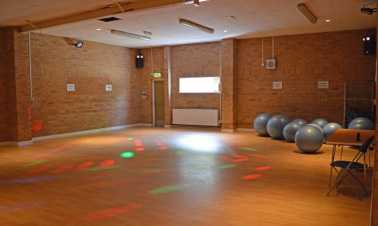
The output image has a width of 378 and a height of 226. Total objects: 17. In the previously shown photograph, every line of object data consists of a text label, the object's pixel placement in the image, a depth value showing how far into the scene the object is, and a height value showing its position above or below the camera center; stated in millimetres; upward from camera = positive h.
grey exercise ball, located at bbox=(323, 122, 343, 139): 8172 -830
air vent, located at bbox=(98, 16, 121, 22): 7992 +1993
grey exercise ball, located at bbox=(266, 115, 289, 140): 9289 -852
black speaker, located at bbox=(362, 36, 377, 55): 9148 +1461
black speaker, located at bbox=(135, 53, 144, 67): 13481 +1548
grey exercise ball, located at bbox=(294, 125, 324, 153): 7223 -961
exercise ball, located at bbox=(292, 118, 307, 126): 8719 -700
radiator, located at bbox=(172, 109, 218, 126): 12211 -762
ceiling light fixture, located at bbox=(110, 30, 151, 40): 9597 +1987
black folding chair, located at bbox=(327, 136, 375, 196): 4273 -940
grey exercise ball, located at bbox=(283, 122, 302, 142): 8594 -916
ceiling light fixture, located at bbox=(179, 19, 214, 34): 8210 +1953
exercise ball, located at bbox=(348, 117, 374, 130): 7892 -699
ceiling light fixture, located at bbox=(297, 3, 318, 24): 6928 +1925
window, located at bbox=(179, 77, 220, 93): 12258 +500
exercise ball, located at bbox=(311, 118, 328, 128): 8947 -729
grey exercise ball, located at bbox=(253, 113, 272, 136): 10008 -832
